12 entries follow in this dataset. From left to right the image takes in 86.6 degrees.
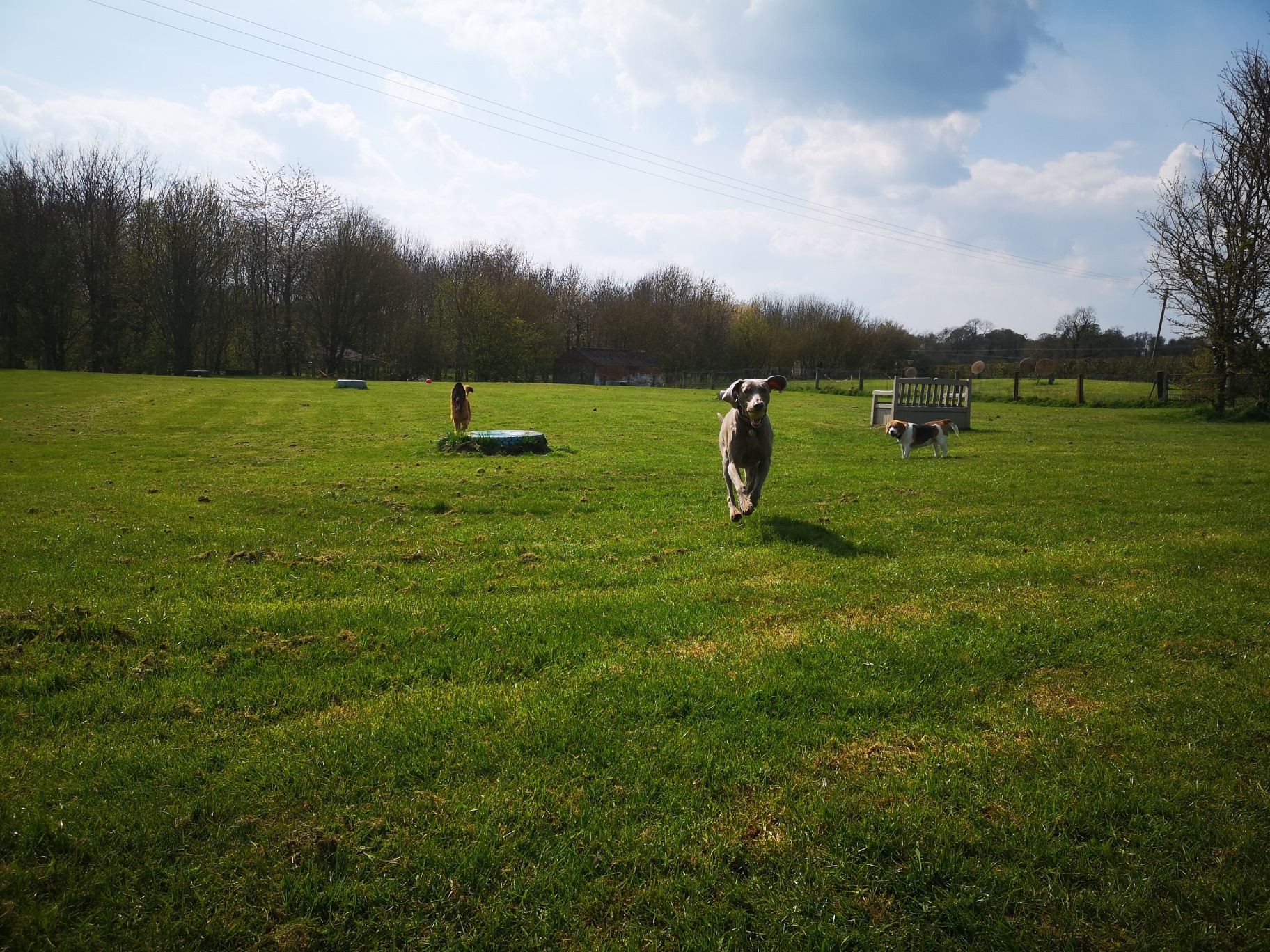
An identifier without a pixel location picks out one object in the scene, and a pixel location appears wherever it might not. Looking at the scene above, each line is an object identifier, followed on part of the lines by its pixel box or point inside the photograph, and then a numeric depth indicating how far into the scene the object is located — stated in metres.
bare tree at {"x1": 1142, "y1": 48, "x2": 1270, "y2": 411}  28.75
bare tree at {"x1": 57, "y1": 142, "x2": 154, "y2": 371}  54.44
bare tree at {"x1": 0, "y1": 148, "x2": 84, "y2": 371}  50.94
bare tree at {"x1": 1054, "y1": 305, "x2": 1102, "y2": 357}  79.12
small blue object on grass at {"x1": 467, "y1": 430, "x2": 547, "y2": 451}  14.91
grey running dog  8.67
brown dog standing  17.95
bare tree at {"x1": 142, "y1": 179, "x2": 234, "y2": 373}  56.38
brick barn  80.69
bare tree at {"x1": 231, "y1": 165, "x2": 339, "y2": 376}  63.00
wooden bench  21.47
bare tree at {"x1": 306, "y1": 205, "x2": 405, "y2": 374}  64.06
